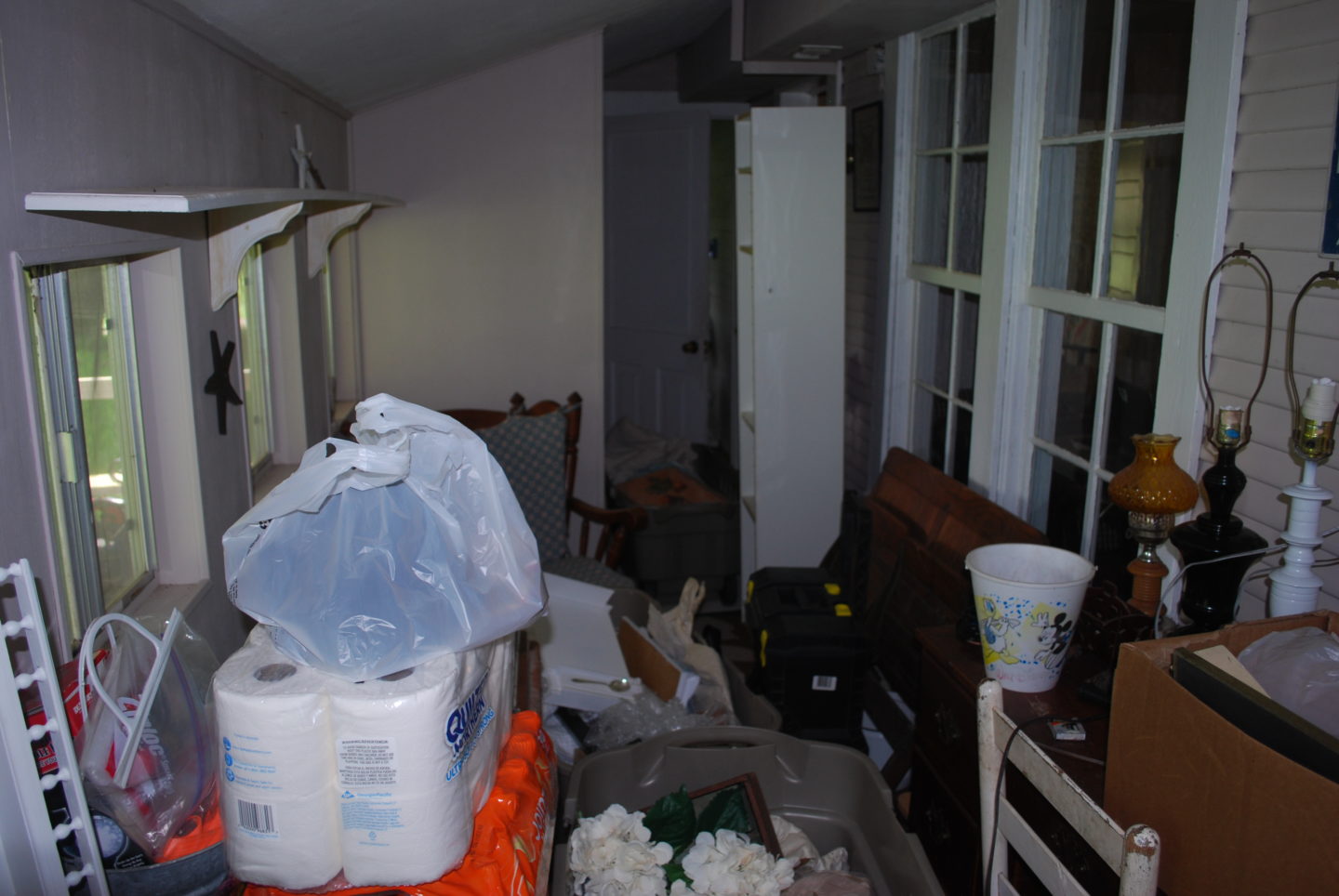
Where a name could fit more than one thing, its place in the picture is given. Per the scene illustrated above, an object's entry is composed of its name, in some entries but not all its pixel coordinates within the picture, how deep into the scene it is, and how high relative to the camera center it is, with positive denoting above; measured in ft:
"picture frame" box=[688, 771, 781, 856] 5.43 -3.18
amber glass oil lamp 5.33 -1.38
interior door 16.10 -0.48
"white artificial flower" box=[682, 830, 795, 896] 5.00 -3.16
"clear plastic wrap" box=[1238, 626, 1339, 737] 3.84 -1.68
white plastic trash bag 3.89 -1.28
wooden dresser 4.82 -2.95
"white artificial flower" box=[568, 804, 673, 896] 4.99 -3.12
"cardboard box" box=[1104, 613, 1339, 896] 3.17 -1.91
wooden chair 11.45 -2.89
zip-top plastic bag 3.77 -1.96
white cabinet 10.39 -0.86
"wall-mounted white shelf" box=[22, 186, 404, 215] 3.76 +0.14
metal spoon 7.21 -3.18
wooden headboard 7.70 -2.56
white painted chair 3.55 -2.29
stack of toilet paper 3.60 -1.93
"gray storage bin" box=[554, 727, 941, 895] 6.07 -3.28
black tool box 8.17 -3.46
